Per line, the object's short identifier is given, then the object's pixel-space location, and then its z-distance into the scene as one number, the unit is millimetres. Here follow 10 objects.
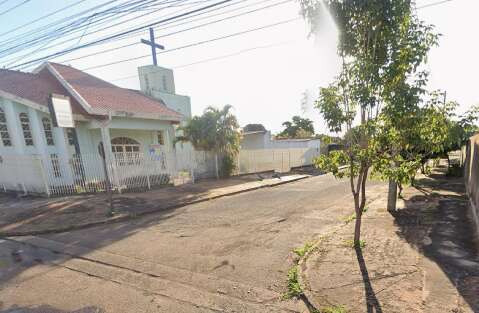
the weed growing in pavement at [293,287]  3105
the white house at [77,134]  10594
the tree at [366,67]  3197
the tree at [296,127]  48806
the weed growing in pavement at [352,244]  4254
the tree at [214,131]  13938
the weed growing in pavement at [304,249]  4250
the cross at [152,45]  19306
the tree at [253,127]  28025
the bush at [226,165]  15000
